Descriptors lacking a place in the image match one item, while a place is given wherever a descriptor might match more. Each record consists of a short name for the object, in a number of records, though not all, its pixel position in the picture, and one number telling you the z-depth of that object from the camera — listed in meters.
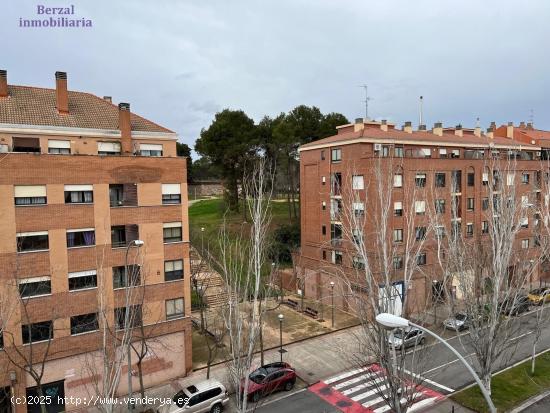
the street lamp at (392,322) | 7.20
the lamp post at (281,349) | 23.58
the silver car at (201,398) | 17.14
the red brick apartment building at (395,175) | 29.94
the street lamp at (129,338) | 13.30
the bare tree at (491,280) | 15.02
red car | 18.62
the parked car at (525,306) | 29.51
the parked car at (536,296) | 30.77
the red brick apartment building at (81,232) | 17.41
